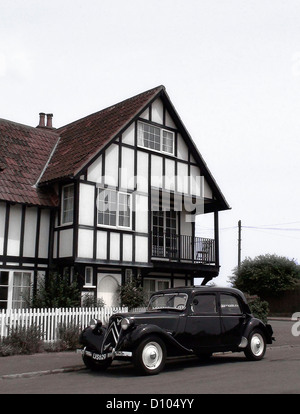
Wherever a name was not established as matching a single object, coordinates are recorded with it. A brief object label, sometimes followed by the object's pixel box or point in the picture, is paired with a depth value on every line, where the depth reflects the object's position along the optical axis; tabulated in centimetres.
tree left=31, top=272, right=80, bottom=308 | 1716
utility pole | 4316
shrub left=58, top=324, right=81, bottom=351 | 1510
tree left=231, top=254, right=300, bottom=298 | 3869
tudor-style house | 1805
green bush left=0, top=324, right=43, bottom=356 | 1380
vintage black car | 1038
